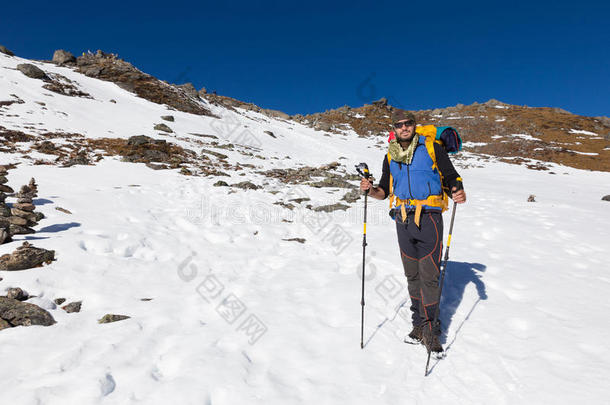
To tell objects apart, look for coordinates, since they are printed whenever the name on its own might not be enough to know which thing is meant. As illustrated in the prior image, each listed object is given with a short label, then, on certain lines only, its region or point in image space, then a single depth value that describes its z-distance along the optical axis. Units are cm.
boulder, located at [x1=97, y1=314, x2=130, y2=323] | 407
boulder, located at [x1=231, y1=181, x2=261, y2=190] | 1375
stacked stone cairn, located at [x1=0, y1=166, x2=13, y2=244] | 545
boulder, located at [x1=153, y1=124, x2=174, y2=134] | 2480
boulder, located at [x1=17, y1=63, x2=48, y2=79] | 2836
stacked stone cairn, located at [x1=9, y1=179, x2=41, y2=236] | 597
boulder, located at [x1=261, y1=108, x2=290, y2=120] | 6825
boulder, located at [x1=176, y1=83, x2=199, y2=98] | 4566
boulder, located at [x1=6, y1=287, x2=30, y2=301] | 411
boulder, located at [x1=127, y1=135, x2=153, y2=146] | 1866
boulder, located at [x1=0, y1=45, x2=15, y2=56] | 3553
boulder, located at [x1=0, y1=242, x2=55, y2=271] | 473
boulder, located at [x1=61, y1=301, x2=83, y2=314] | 422
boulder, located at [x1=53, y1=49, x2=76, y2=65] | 4225
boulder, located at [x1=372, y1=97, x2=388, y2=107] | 8581
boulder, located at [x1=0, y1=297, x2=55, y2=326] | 376
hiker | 382
